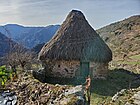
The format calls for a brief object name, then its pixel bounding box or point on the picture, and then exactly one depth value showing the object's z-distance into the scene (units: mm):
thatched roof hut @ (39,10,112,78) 7295
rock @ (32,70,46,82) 6558
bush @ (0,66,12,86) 6360
